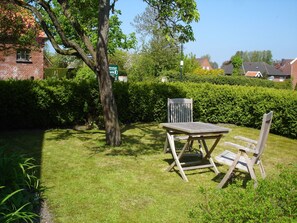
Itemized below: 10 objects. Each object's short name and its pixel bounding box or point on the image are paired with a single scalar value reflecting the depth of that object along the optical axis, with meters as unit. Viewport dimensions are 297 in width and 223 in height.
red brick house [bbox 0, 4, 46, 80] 29.16
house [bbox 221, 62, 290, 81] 77.74
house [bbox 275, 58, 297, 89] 71.72
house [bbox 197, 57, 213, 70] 111.25
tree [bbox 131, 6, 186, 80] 32.03
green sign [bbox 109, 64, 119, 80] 16.36
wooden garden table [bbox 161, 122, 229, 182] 5.96
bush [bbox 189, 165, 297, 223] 2.41
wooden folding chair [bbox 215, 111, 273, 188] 5.23
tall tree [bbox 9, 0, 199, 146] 8.02
